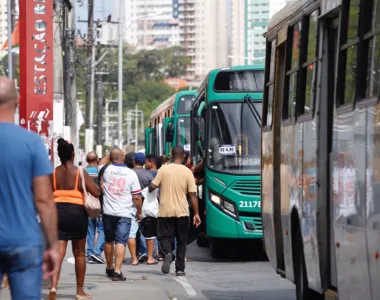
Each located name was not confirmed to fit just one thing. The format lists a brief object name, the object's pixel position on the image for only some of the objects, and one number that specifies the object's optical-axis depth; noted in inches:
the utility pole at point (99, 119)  2235.5
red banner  806.5
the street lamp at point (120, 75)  1972.7
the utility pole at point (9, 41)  1174.3
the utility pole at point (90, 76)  1723.7
